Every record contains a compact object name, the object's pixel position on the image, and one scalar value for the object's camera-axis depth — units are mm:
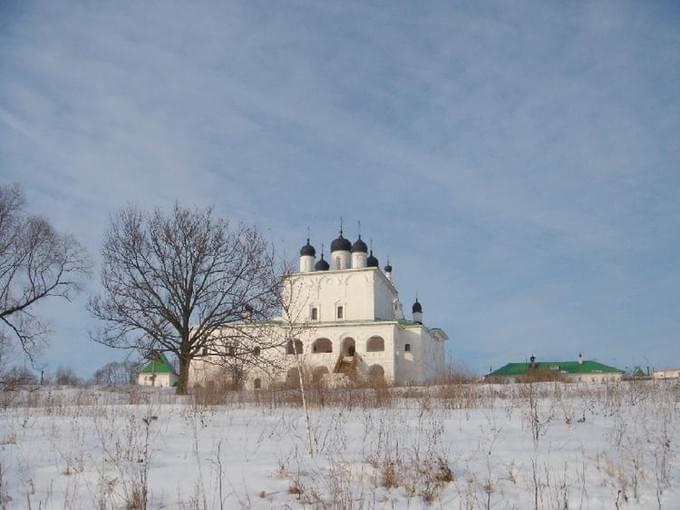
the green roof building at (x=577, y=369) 61344
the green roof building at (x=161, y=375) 66188
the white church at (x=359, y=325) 48031
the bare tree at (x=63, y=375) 62438
